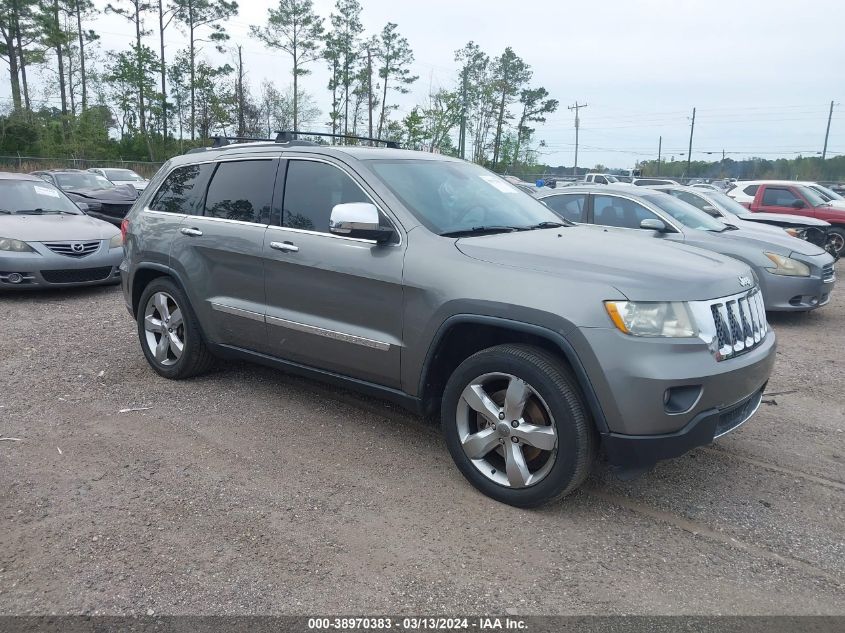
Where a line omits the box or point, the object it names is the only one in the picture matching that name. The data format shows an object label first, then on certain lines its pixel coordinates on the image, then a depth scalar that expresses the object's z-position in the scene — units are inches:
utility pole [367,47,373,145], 2101.4
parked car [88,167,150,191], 900.0
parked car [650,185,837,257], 392.5
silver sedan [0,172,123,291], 326.3
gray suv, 121.4
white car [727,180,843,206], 613.6
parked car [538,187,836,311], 315.0
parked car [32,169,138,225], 541.0
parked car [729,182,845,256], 570.9
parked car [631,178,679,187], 1166.3
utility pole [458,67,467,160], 1796.3
